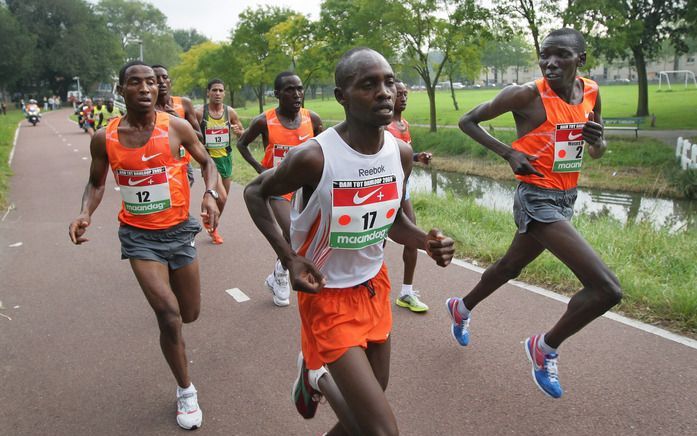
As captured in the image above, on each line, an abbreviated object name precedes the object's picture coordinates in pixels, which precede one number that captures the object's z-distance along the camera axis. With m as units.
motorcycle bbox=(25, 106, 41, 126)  38.59
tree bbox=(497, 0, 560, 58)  19.83
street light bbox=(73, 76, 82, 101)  66.97
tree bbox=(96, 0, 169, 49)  105.69
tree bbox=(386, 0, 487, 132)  22.31
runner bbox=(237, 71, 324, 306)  5.61
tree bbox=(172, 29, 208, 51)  131.75
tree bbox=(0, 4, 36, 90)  60.56
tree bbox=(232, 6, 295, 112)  32.69
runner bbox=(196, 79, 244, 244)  8.59
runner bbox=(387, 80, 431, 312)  5.26
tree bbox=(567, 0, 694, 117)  18.09
